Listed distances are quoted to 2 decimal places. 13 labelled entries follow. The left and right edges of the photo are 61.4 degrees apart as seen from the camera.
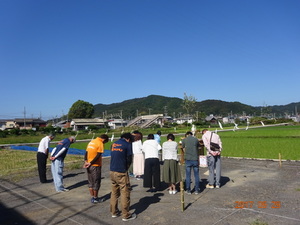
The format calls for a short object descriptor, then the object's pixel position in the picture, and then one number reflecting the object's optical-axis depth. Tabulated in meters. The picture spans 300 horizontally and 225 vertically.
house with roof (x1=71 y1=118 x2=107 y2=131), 73.86
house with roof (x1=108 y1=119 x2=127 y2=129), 87.42
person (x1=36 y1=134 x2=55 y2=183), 8.39
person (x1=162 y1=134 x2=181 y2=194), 6.65
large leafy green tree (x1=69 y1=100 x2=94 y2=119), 91.81
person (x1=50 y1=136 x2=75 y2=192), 7.25
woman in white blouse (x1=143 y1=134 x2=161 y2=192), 6.94
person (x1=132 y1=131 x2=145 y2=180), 8.15
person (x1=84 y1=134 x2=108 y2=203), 6.11
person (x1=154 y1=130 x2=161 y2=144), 9.88
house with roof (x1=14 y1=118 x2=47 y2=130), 78.95
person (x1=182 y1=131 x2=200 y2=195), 6.68
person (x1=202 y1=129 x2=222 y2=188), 7.13
